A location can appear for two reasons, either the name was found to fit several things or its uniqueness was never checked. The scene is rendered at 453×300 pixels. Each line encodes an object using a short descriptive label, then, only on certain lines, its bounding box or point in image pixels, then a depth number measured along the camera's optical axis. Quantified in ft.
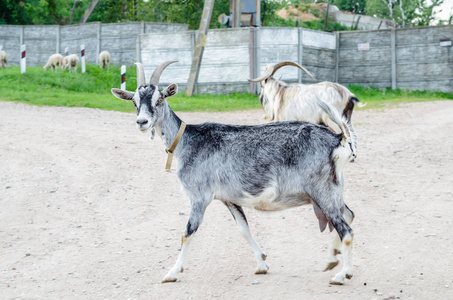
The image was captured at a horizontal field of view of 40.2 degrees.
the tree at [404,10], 145.59
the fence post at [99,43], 91.71
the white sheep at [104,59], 80.89
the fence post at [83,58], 75.47
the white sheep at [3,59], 80.74
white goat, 32.91
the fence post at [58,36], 96.32
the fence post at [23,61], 68.13
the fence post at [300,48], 64.54
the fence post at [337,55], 71.15
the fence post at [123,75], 59.71
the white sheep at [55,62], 78.23
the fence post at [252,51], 63.52
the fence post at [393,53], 68.49
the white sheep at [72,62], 75.00
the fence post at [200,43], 61.05
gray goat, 16.71
